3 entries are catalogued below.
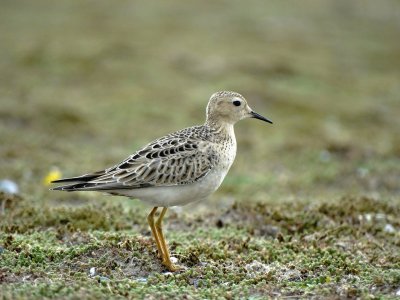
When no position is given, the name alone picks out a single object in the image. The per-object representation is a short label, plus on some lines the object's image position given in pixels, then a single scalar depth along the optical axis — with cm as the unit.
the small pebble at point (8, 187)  1332
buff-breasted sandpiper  932
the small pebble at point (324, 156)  1849
